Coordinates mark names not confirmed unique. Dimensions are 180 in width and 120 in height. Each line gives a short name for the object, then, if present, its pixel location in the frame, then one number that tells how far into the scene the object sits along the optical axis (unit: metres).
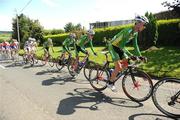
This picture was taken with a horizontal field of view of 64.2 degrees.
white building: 35.86
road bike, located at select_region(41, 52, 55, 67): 9.17
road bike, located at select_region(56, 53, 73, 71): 7.11
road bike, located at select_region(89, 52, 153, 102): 3.67
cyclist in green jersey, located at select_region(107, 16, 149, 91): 3.66
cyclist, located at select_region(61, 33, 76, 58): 6.49
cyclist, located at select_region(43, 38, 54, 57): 9.15
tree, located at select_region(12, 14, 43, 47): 31.13
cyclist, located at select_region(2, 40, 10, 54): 14.08
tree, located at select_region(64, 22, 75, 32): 36.69
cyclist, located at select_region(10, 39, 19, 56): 13.34
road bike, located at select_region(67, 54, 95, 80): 5.31
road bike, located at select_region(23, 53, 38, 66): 9.70
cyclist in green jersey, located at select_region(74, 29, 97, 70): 5.33
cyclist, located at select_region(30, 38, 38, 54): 10.17
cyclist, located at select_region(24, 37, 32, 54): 10.17
